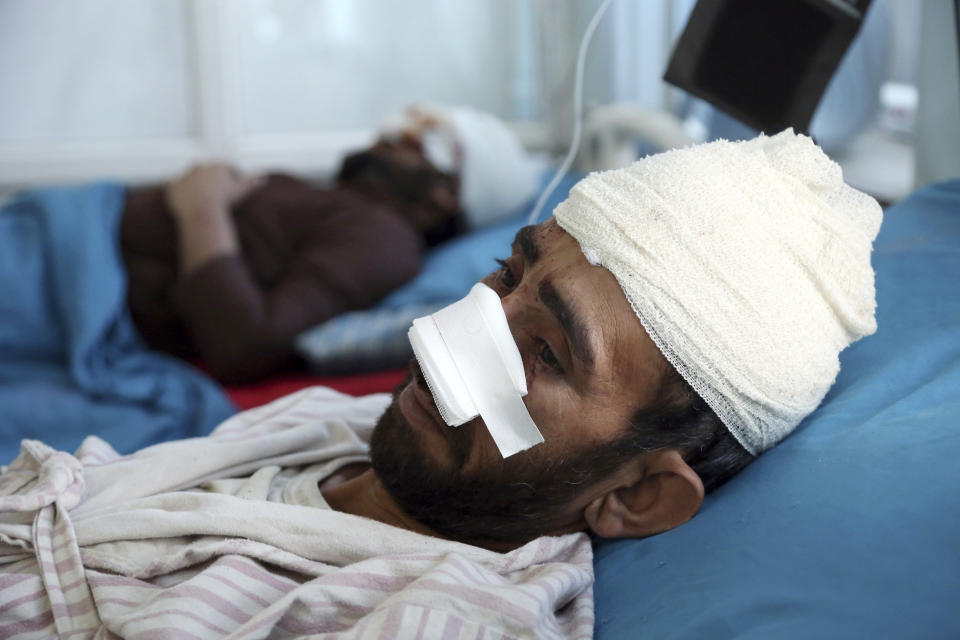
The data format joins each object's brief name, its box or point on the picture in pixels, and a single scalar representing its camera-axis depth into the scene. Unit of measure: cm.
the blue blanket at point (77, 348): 179
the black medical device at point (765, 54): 121
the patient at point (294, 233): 203
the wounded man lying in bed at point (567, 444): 87
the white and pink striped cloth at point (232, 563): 80
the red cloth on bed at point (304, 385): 190
